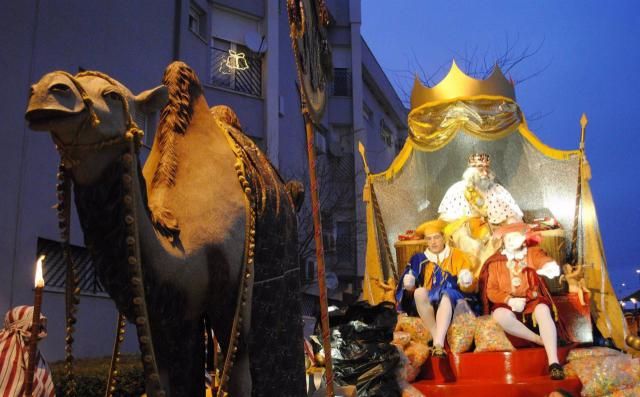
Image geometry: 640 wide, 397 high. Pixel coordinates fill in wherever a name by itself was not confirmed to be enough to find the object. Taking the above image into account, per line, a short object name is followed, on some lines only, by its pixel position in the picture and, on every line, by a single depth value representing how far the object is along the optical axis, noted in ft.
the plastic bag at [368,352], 16.75
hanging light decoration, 54.19
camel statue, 6.43
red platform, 17.65
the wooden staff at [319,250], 10.28
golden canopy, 26.76
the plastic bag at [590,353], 19.48
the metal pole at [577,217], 24.22
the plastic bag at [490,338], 19.15
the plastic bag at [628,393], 17.46
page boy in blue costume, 20.03
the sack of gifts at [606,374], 17.89
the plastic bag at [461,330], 19.65
